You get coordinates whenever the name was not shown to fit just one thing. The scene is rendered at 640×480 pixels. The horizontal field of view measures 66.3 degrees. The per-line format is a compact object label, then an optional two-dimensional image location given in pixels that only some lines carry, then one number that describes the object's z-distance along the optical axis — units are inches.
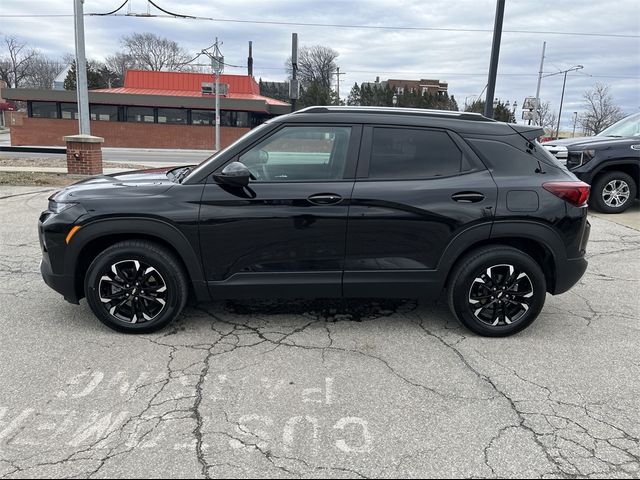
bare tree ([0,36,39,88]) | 3191.4
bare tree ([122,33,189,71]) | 2925.7
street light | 2130.9
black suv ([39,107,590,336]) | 144.0
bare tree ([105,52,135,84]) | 2999.5
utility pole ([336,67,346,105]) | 2502.2
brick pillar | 498.6
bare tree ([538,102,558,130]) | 2526.1
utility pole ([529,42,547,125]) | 1426.2
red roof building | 1387.8
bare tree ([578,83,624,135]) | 2003.0
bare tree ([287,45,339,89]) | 2817.4
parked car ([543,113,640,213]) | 352.2
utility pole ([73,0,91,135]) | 494.0
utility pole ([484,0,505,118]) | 389.4
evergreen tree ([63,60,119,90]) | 1991.9
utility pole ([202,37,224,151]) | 1107.1
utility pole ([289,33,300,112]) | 522.0
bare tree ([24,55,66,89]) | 3302.4
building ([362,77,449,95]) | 3609.7
